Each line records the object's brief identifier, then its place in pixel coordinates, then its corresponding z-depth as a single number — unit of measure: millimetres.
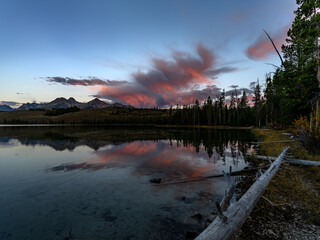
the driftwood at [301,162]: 11563
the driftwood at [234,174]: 12144
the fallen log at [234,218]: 4062
